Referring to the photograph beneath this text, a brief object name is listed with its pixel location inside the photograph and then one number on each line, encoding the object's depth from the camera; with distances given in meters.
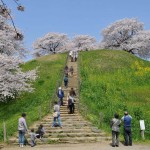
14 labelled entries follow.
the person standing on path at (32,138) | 20.11
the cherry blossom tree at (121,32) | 87.19
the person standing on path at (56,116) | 23.78
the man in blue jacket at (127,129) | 19.84
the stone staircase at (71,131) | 21.36
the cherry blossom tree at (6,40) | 40.00
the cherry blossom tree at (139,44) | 83.19
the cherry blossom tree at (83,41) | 101.35
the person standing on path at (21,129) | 19.84
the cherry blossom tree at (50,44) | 97.69
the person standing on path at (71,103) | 28.25
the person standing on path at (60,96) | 30.58
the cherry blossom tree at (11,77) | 33.91
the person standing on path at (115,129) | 19.50
